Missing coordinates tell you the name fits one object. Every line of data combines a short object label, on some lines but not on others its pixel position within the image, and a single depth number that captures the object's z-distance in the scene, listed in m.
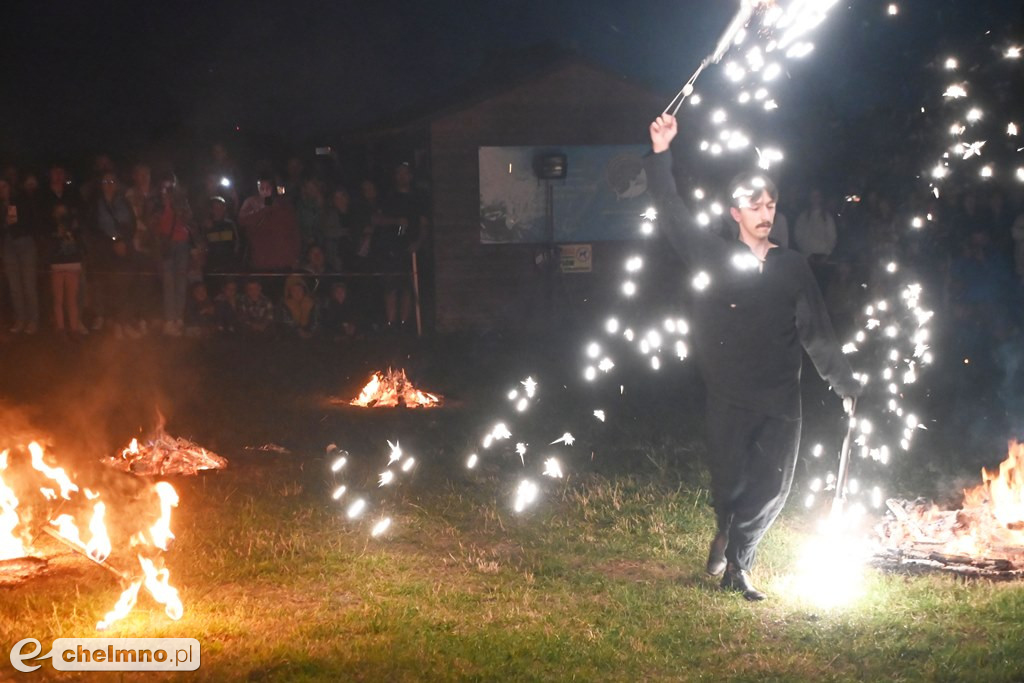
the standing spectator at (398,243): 17.44
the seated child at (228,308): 16.59
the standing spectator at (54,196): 15.29
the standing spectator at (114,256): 15.90
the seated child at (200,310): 16.56
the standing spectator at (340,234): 17.19
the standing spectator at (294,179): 17.00
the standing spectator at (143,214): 15.98
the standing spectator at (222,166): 16.89
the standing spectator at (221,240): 16.64
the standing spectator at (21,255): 15.22
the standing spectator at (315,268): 17.11
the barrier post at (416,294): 17.80
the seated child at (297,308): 16.95
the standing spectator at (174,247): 15.98
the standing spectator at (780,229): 9.69
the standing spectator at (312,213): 16.97
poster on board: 18.75
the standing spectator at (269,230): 16.72
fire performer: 6.75
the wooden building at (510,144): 18.61
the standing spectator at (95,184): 15.81
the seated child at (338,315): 17.14
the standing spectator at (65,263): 15.45
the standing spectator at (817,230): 15.16
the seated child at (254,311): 16.67
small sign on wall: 19.00
